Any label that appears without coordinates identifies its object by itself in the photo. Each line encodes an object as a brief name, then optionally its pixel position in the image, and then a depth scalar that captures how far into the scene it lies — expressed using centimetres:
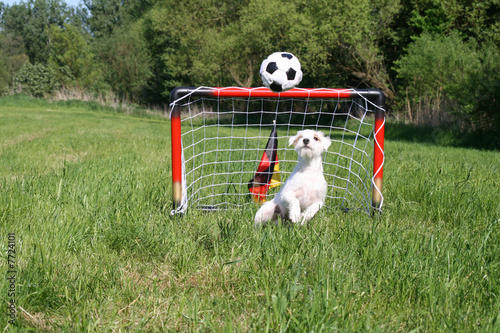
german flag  421
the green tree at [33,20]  7069
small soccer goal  357
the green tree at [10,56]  5162
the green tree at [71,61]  4031
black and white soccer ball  356
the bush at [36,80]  3875
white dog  329
